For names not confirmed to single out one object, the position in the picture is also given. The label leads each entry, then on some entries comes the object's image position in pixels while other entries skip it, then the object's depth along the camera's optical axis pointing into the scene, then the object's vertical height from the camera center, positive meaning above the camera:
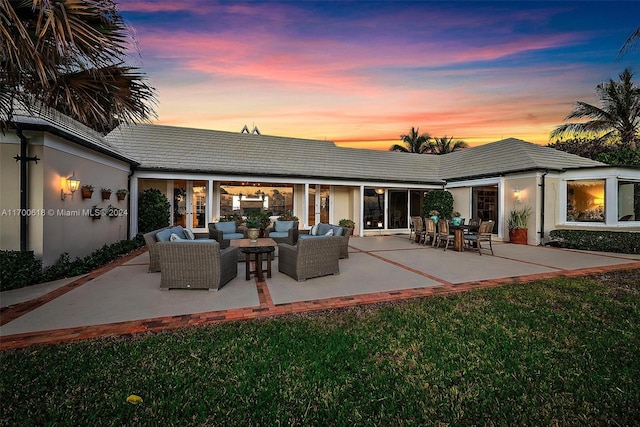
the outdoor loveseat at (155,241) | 5.79 -0.69
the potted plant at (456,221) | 10.16 -0.37
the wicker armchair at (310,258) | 5.52 -1.02
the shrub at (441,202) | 14.21 +0.48
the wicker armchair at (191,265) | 4.73 -0.99
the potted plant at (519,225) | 11.28 -0.57
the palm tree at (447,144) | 29.59 +7.42
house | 5.71 +1.19
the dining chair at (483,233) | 9.05 -0.74
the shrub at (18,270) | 4.91 -1.16
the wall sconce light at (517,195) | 11.59 +0.73
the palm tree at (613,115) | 16.92 +6.37
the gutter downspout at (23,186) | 5.37 +0.46
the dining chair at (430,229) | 10.25 -0.72
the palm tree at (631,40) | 6.40 +4.21
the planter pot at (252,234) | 6.42 -0.58
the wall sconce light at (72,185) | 6.20 +0.57
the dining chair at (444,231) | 9.59 -0.75
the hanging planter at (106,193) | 8.08 +0.47
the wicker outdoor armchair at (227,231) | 8.27 -0.70
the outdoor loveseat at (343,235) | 7.73 -0.73
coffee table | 5.57 -0.88
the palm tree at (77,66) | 2.98 +1.91
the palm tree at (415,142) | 29.08 +7.61
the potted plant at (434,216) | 10.59 -0.23
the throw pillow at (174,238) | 5.35 -0.57
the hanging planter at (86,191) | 6.95 +0.47
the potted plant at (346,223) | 11.27 -0.53
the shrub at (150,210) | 10.73 -0.03
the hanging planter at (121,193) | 9.00 +0.54
